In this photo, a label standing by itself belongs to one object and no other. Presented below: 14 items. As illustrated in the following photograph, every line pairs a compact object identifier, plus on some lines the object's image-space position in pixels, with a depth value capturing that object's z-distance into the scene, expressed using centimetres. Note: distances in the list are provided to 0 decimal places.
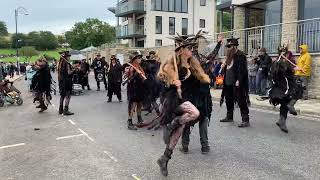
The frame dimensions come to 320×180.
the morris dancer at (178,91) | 623
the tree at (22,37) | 10735
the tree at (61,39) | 11396
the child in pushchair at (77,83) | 2000
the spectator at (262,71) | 1589
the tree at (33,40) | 10994
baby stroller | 1644
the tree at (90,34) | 9469
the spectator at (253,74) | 1736
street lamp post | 5069
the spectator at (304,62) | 1465
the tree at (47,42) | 11162
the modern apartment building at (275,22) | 1694
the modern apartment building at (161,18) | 5734
